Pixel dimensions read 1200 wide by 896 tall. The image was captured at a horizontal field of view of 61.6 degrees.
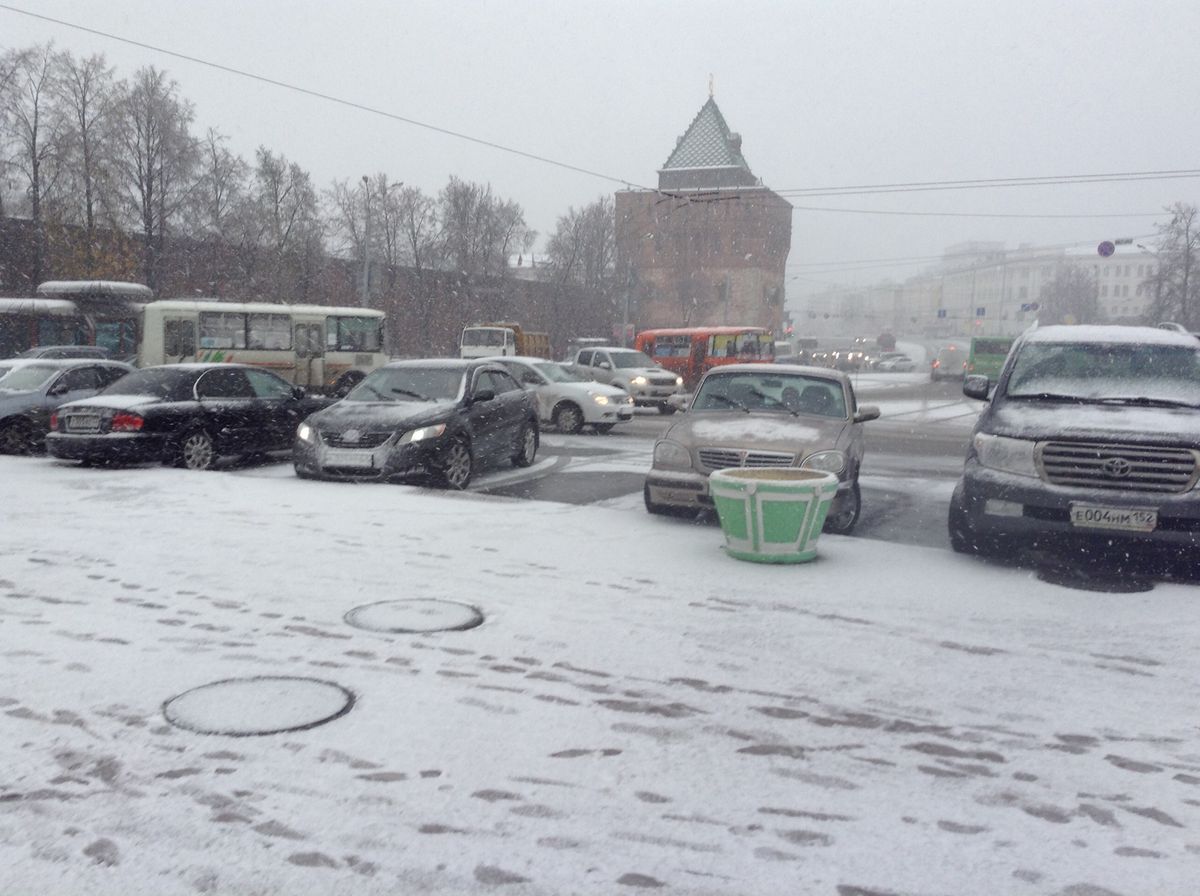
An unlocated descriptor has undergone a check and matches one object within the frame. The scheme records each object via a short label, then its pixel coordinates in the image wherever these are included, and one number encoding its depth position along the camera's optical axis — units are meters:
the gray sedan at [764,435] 8.44
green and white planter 6.66
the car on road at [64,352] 24.67
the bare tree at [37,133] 38.06
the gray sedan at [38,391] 13.90
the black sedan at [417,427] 10.59
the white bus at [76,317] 27.12
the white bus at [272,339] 24.20
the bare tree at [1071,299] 94.62
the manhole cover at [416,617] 5.22
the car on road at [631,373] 27.30
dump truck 39.47
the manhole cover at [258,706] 3.87
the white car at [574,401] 19.47
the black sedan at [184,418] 11.70
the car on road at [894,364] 76.06
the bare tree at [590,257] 72.38
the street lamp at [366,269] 35.81
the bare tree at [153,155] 41.41
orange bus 37.09
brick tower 93.25
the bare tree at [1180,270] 55.16
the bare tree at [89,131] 38.97
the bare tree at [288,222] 46.53
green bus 49.66
